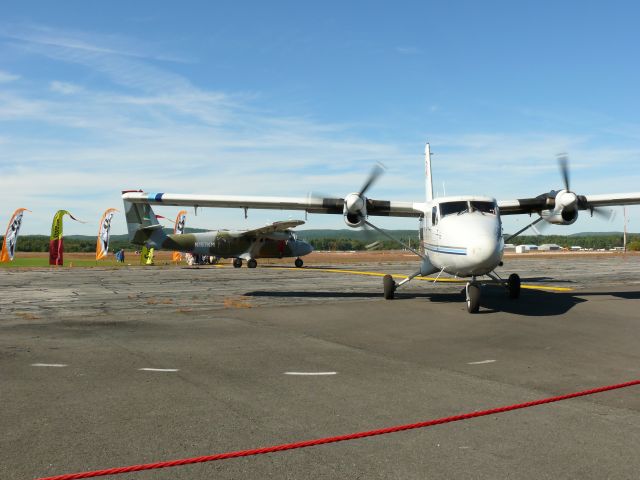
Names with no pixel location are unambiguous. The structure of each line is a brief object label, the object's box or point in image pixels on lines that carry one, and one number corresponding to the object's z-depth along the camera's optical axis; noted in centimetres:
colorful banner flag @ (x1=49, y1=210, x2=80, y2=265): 4062
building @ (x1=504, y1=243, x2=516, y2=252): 14850
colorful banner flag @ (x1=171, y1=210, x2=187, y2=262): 5100
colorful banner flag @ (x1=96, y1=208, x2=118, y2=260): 4547
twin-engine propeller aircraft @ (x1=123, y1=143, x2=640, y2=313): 1446
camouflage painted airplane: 4084
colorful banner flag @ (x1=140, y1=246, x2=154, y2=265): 4728
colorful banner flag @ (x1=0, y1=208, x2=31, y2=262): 4166
